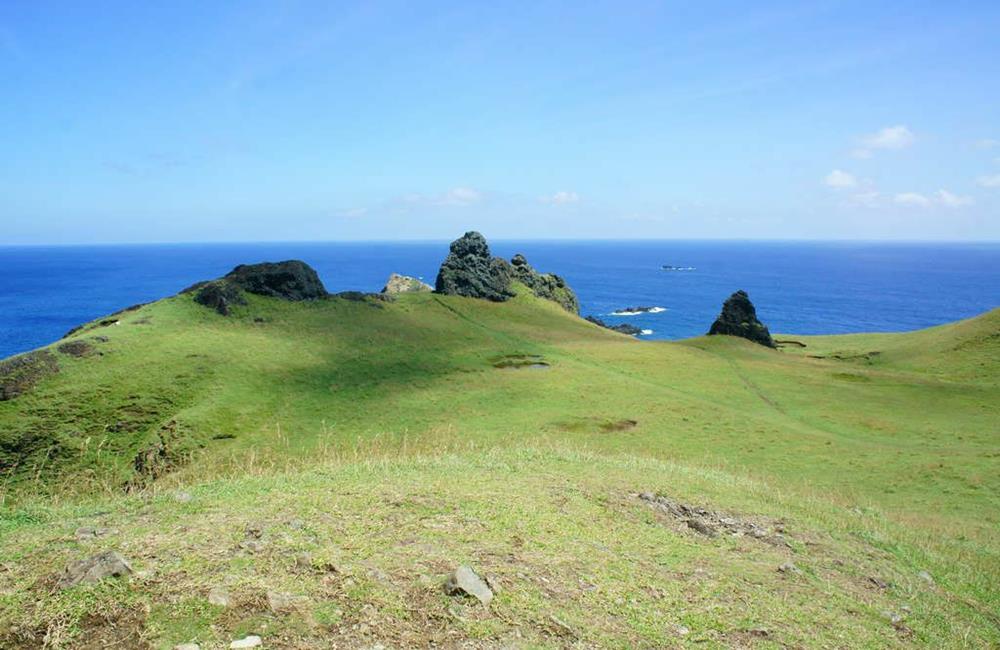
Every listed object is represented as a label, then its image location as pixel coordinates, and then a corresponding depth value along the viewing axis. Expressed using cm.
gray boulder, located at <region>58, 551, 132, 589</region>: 785
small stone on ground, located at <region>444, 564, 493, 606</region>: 856
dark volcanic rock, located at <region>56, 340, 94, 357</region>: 4016
